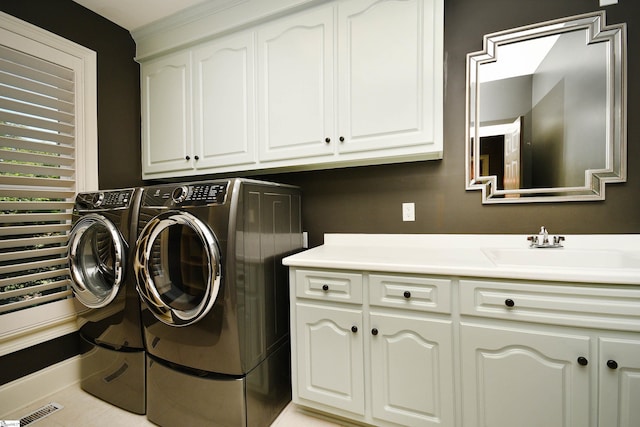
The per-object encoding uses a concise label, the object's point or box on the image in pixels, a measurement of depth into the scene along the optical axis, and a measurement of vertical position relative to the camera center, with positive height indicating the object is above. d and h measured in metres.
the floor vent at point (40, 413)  1.50 -1.15
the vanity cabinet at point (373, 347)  1.18 -0.65
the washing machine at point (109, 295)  1.51 -0.49
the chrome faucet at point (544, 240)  1.39 -0.17
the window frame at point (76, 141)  1.60 +0.51
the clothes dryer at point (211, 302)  1.26 -0.45
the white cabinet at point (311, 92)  1.41 +0.70
